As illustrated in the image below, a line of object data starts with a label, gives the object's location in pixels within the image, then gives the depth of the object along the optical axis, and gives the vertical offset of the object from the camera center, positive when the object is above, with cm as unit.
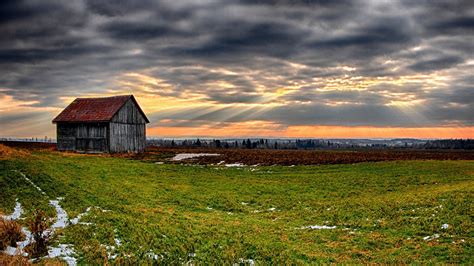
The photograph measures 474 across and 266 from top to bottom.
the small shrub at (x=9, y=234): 1201 -299
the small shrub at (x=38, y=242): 1159 -316
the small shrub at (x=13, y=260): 1002 -318
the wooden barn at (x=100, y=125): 6462 +263
